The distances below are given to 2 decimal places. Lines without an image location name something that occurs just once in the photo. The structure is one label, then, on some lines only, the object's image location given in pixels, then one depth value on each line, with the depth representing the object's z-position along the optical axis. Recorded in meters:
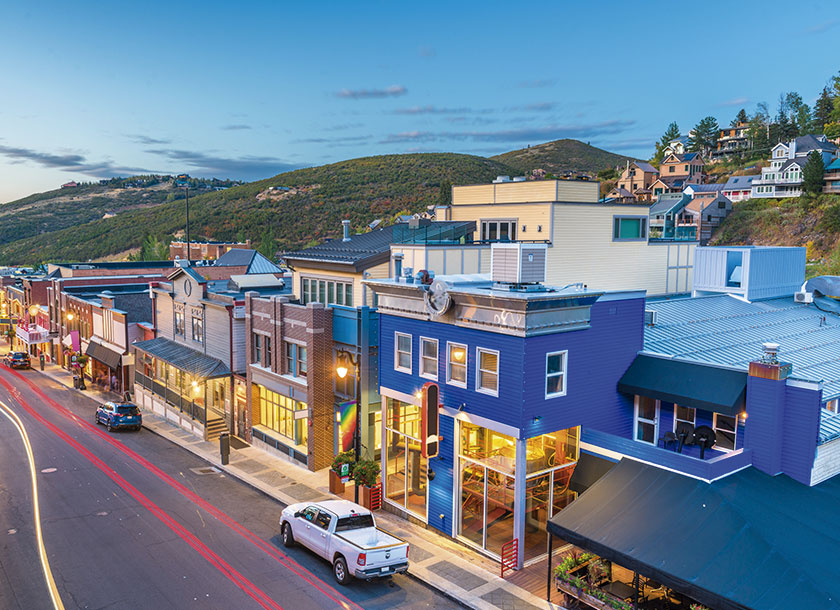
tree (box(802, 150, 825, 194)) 98.06
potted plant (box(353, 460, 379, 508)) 24.72
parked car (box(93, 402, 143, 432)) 36.28
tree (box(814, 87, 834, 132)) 139.62
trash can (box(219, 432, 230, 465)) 30.02
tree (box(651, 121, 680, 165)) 165.25
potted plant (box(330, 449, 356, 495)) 25.80
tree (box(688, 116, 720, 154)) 154.38
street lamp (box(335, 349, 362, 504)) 26.44
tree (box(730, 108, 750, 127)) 153.62
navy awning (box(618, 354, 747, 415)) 19.61
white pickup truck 18.16
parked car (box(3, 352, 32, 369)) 57.34
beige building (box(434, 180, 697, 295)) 31.09
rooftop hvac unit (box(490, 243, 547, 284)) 20.64
